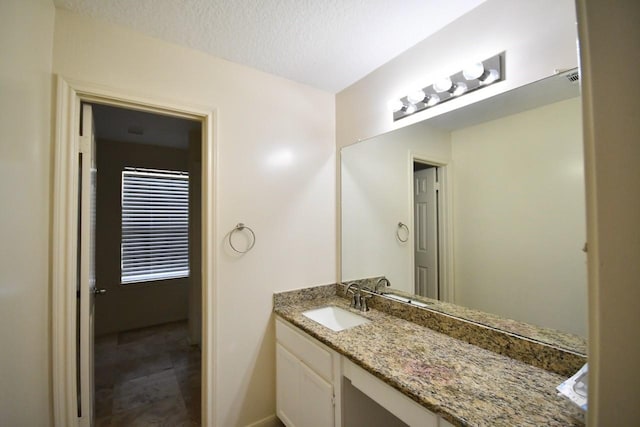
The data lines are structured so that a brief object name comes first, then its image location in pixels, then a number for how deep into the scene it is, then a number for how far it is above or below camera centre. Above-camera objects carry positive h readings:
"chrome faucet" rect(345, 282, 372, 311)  1.80 -0.57
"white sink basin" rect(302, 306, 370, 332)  1.73 -0.67
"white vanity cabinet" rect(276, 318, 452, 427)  1.02 -0.85
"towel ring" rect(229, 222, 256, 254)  1.70 -0.11
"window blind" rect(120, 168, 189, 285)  3.57 -0.08
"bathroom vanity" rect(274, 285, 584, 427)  0.85 -0.62
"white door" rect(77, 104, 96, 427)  1.38 -0.27
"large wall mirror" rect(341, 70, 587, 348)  1.06 +0.04
